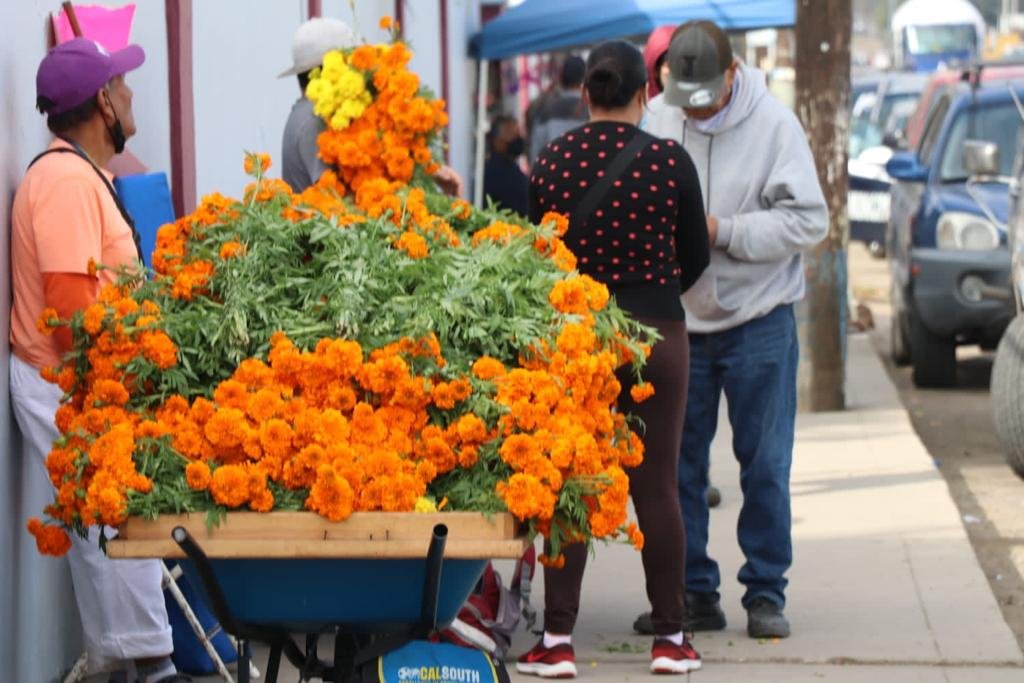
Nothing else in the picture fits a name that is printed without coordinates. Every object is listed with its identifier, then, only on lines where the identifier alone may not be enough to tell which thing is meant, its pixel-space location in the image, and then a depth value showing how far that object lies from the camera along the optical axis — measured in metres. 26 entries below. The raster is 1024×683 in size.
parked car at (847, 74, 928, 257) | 44.25
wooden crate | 8.27
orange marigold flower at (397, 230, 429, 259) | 9.38
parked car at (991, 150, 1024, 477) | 18.89
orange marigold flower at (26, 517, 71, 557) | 9.12
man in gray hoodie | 12.87
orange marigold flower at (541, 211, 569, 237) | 10.05
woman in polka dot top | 11.64
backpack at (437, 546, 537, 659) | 12.27
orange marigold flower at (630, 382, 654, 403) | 9.45
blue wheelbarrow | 8.28
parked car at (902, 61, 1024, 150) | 27.45
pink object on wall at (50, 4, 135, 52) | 12.16
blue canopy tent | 31.20
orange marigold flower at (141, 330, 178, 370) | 8.73
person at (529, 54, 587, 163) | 30.09
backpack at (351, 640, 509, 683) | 8.76
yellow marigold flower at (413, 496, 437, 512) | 8.40
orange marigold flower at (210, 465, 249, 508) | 8.32
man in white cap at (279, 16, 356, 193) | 14.34
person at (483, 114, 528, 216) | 31.05
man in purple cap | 10.81
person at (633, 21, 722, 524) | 15.19
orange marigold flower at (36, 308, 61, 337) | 9.55
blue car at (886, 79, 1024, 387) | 24.37
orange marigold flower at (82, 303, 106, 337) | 9.05
